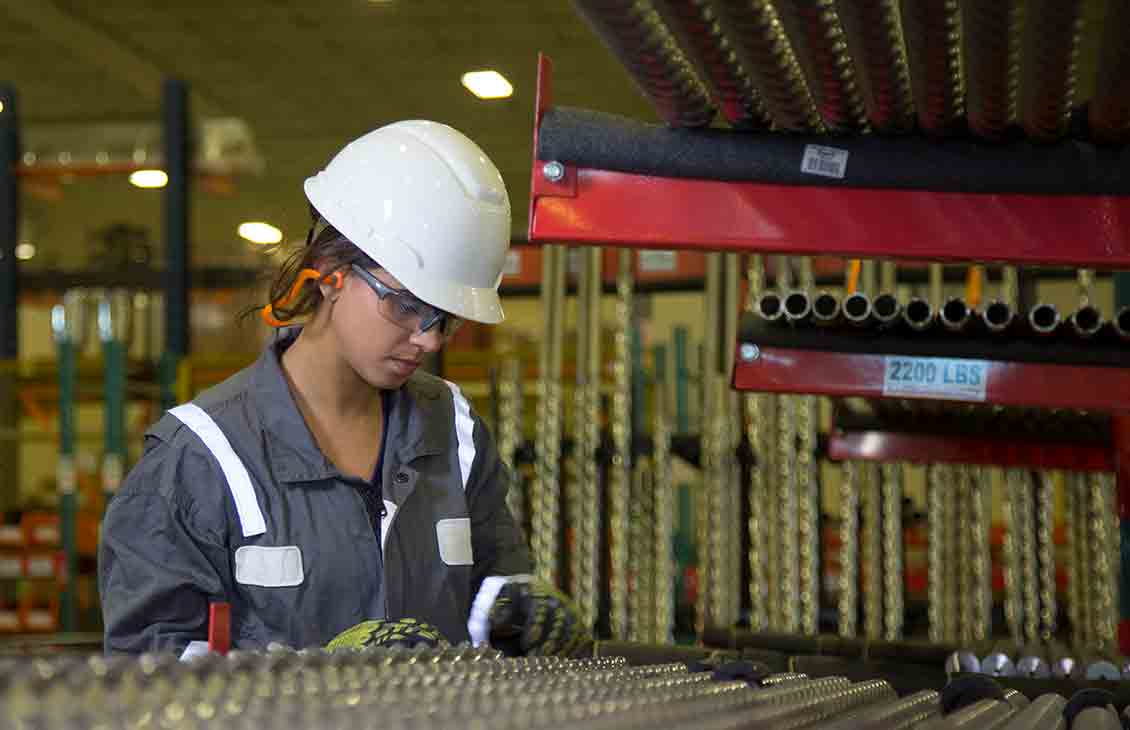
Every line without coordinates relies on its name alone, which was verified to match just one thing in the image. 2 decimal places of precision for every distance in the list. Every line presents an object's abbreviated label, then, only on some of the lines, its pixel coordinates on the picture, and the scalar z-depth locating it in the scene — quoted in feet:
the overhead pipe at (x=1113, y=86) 5.97
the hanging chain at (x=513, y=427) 18.90
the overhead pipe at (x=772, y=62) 6.25
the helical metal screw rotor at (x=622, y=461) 18.93
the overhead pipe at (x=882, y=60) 6.15
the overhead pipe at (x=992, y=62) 5.97
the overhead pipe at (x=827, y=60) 6.22
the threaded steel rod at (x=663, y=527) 18.95
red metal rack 7.23
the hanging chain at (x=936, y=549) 19.35
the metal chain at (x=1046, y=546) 19.08
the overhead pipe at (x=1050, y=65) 5.94
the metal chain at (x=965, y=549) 19.51
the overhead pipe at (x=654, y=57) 6.07
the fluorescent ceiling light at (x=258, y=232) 50.44
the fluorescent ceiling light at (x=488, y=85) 44.14
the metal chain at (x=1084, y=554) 18.42
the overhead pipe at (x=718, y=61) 6.14
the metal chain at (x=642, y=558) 19.51
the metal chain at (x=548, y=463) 18.71
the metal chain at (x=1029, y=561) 18.85
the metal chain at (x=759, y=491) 18.88
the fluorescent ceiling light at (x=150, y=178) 23.02
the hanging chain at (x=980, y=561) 19.19
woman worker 8.46
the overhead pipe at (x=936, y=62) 6.09
